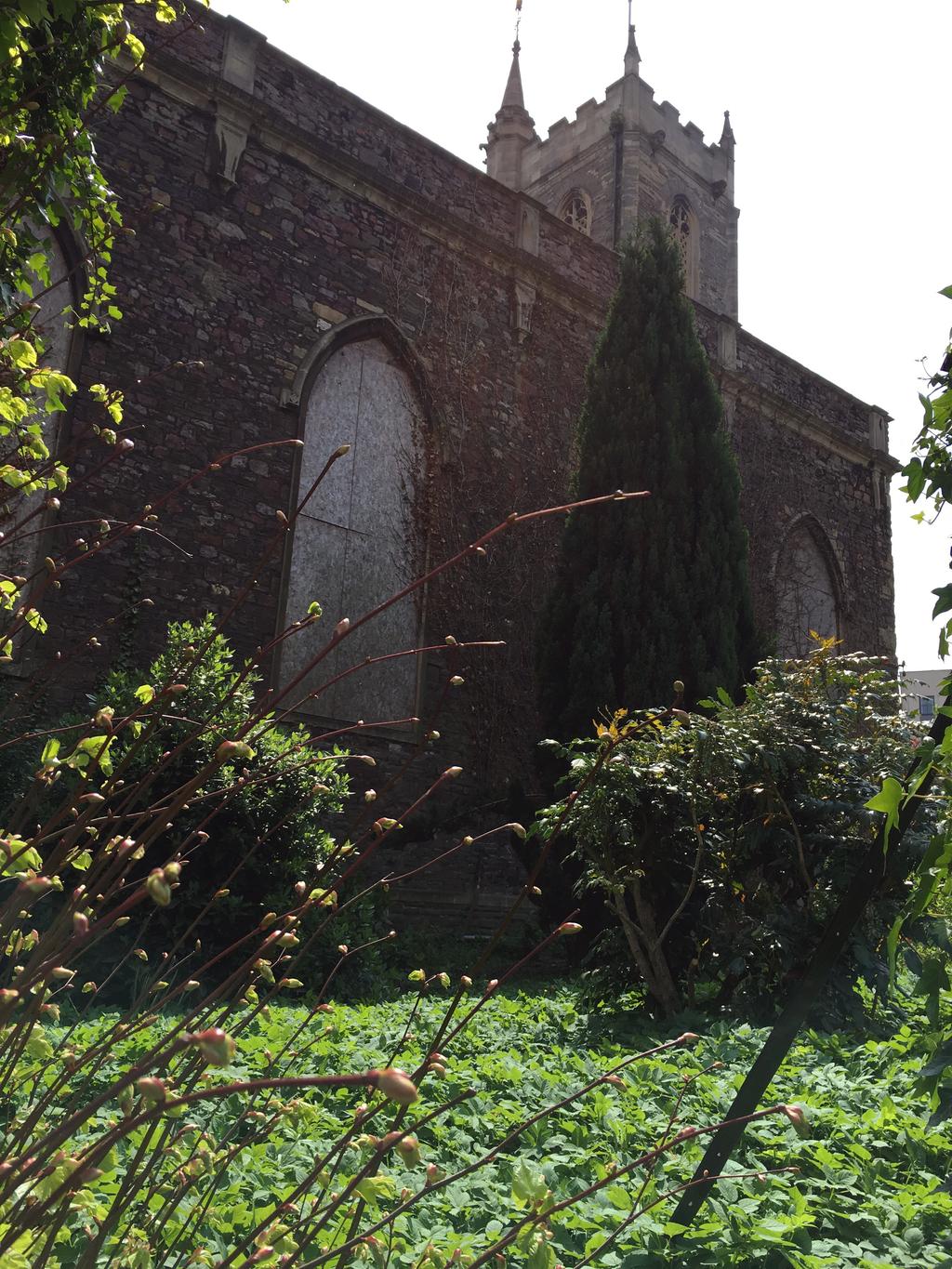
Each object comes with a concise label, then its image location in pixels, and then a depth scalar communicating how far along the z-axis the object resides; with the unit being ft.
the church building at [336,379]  29.07
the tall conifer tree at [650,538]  27.89
